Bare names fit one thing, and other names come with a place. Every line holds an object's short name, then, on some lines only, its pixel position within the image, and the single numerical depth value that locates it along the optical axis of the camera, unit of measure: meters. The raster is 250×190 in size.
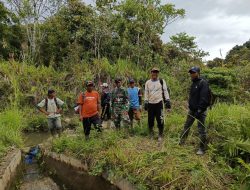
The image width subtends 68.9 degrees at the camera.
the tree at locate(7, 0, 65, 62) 11.41
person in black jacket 3.79
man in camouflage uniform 5.03
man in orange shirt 4.75
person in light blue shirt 5.36
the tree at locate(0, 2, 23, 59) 11.74
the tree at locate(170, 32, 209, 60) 16.07
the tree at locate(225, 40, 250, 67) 10.28
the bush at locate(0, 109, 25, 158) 5.13
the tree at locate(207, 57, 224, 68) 12.34
